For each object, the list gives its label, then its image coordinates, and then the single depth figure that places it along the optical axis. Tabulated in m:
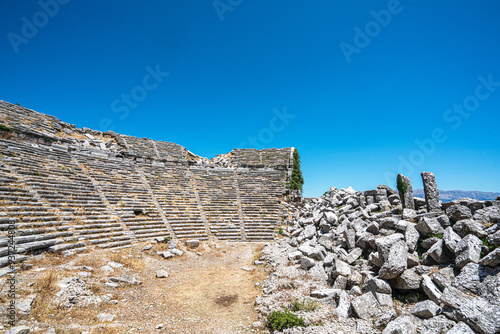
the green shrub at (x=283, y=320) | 5.94
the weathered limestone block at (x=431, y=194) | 9.71
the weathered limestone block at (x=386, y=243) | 7.46
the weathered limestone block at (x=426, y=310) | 5.04
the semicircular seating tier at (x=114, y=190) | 11.30
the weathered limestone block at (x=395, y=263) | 6.35
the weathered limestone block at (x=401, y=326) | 4.68
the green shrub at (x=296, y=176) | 23.55
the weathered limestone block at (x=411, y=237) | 7.46
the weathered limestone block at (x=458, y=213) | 7.54
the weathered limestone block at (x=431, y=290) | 5.38
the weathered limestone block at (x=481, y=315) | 3.99
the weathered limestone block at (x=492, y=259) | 5.08
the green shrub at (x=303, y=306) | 6.70
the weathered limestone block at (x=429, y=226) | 7.56
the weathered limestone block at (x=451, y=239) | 6.30
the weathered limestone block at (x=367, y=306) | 5.81
